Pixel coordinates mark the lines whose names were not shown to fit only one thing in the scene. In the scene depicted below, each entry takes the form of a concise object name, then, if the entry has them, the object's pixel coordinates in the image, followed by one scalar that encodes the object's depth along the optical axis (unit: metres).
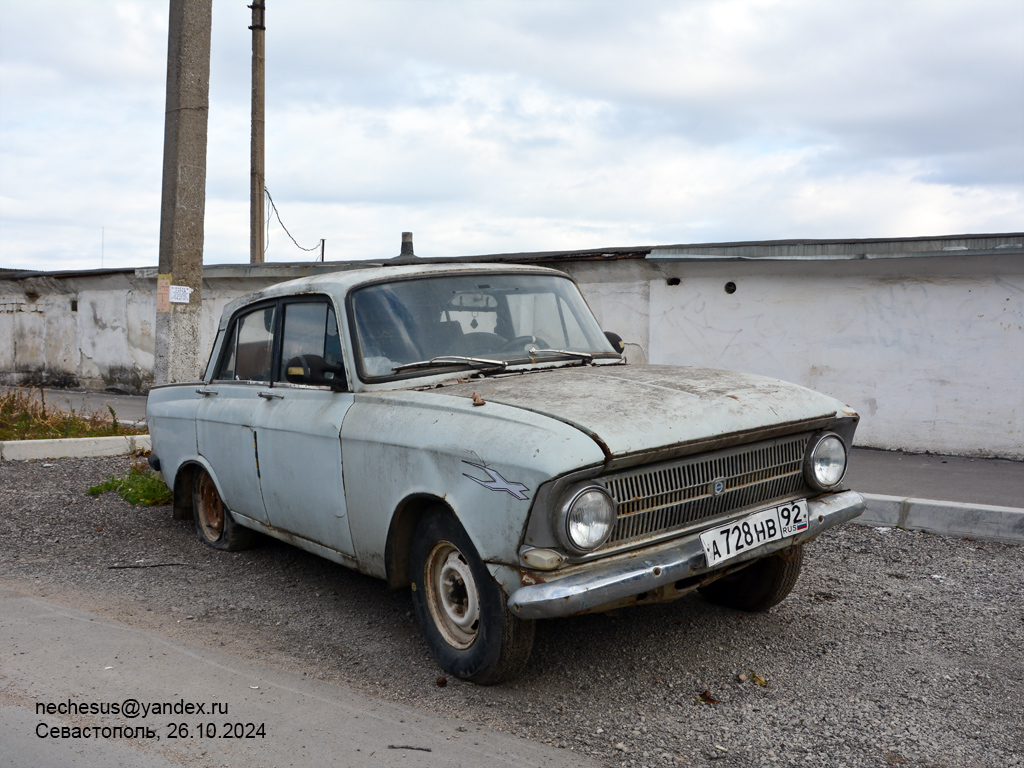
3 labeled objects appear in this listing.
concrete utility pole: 8.52
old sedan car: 2.99
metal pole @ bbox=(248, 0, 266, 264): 17.08
